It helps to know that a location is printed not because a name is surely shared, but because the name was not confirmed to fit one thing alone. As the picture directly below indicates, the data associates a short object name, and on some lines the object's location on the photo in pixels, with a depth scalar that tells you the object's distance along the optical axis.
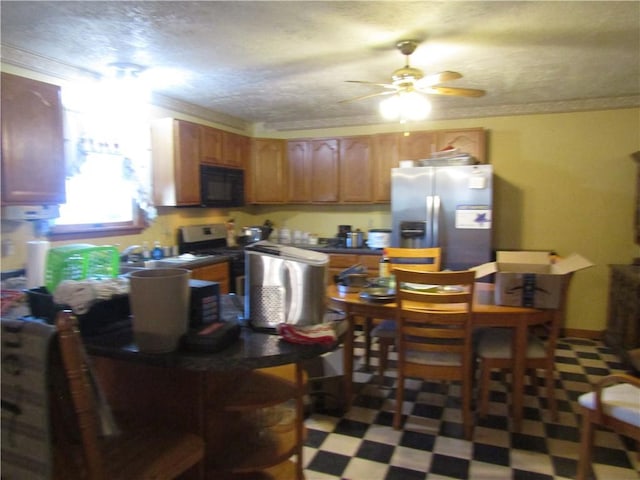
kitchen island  1.29
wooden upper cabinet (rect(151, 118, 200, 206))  3.89
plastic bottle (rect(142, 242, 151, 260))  3.74
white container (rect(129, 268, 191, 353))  1.25
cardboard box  2.35
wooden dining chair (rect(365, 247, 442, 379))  2.97
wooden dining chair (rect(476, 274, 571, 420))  2.50
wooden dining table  2.40
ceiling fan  2.51
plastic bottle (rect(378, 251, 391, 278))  3.06
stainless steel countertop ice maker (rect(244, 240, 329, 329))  1.50
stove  4.25
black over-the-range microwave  4.27
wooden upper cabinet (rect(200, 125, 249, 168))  4.27
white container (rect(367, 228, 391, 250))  4.61
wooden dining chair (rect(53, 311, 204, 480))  1.01
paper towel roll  2.34
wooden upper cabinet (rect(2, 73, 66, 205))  2.48
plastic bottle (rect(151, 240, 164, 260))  3.84
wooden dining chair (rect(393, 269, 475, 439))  2.29
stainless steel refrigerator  3.98
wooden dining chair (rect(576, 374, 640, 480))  1.76
